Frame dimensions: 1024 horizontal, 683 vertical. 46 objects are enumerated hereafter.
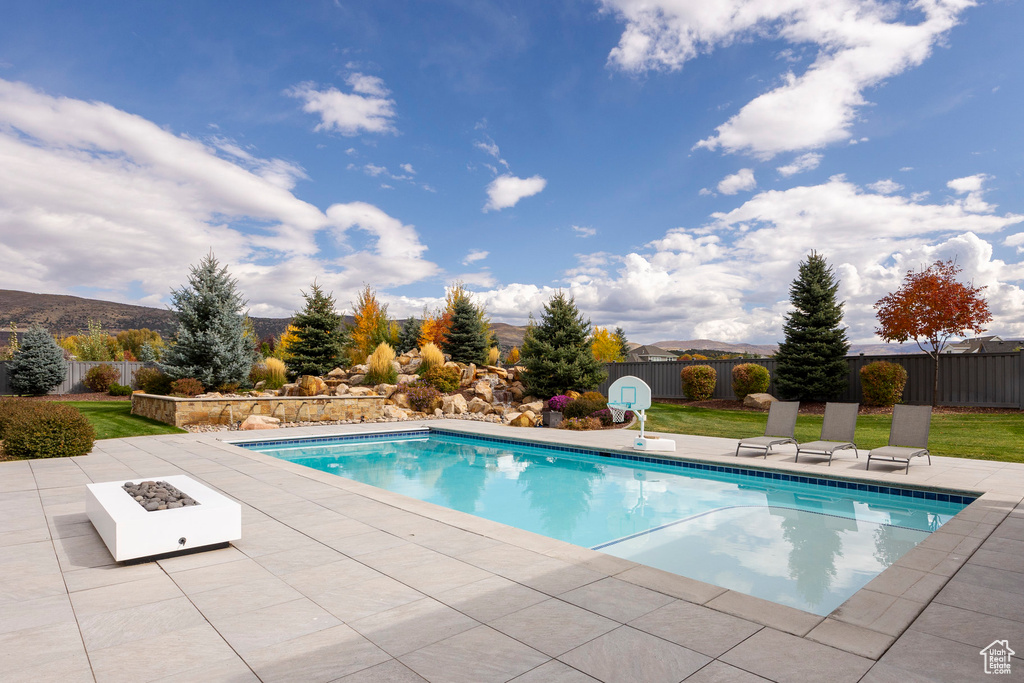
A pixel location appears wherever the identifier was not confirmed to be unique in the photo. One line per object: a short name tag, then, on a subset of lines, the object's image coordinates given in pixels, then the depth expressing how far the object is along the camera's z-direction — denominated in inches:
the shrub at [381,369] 651.5
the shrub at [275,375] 628.7
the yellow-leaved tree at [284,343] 747.4
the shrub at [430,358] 669.3
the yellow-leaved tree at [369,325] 877.2
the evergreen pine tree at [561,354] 599.5
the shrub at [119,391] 823.1
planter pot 502.4
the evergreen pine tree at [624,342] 1926.2
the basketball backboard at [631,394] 369.7
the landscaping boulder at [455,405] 612.7
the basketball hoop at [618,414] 462.9
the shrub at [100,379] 852.0
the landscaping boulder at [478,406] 620.1
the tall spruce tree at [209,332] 546.0
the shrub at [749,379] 634.2
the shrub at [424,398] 604.1
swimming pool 167.5
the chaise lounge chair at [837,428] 301.9
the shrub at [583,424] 468.4
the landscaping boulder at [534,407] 588.6
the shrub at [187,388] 511.5
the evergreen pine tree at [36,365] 780.6
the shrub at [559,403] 510.3
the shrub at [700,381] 681.6
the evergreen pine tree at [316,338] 700.0
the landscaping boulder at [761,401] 610.9
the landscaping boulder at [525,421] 510.6
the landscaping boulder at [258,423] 468.1
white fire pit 132.0
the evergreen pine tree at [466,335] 815.7
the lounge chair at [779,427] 317.1
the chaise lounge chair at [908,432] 274.8
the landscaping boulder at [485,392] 641.0
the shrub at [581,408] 487.8
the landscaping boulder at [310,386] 595.8
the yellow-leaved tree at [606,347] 1454.2
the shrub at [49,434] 289.9
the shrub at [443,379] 641.0
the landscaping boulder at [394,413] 583.9
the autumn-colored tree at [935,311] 563.2
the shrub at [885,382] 555.8
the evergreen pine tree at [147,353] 1021.7
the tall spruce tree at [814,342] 595.5
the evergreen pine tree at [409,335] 979.0
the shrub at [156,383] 551.5
